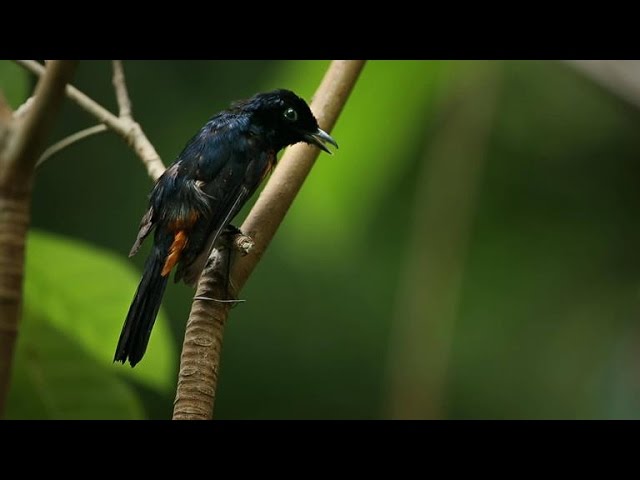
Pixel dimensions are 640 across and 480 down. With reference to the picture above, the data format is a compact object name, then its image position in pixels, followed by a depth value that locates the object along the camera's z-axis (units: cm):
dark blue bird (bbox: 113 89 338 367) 457
